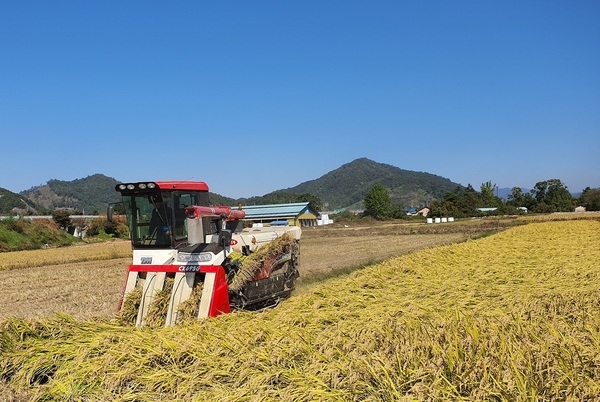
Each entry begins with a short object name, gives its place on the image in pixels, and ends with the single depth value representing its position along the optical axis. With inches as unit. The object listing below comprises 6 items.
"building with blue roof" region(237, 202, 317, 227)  2617.4
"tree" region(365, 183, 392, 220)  3932.1
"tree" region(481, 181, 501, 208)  4262.3
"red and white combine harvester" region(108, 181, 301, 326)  296.0
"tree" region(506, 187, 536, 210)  3622.0
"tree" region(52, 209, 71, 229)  1870.1
